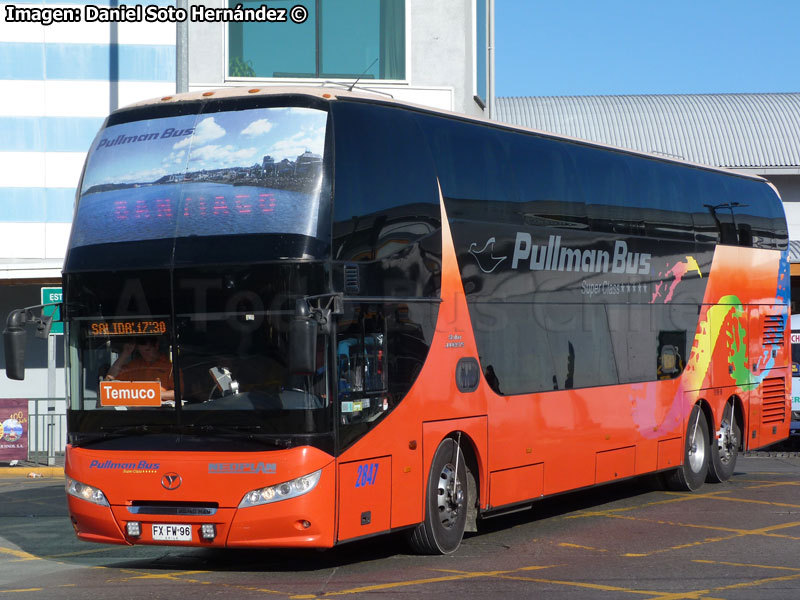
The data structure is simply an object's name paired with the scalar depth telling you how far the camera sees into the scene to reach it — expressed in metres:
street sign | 22.14
